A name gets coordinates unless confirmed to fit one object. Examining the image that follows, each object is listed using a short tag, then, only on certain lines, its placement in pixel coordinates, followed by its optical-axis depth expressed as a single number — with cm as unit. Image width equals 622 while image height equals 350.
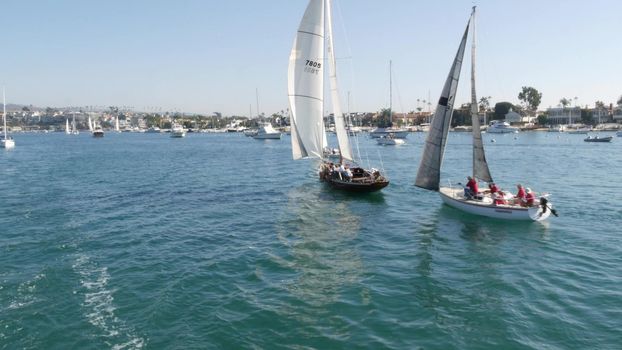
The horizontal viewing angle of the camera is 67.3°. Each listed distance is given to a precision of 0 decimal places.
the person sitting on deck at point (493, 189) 3002
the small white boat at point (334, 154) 7601
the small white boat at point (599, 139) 11456
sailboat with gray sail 2809
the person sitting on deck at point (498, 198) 2889
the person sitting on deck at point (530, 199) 2795
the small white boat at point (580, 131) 17108
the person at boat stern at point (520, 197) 2856
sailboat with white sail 3859
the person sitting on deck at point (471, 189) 3044
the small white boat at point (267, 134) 15938
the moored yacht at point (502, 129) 18125
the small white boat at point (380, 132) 15625
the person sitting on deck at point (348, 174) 3819
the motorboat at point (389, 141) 11781
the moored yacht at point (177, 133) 19738
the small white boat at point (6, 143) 10904
